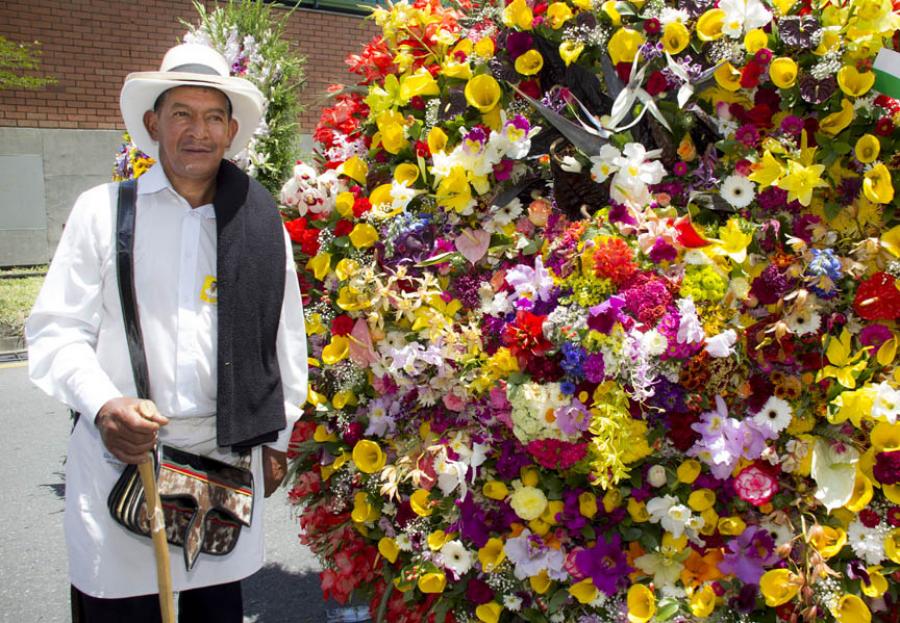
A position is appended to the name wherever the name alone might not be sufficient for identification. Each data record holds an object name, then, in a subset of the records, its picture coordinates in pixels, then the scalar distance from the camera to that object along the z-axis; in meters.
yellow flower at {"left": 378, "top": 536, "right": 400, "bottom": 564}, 2.43
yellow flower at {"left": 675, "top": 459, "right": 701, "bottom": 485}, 2.06
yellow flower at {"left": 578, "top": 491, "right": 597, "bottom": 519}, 2.10
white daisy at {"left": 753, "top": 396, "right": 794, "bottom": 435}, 2.02
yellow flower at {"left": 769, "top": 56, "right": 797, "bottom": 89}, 2.09
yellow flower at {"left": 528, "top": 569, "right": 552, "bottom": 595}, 2.14
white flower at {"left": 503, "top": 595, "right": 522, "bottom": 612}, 2.19
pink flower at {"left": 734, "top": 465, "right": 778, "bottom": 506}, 2.01
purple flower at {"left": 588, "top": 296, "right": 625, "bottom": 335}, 1.97
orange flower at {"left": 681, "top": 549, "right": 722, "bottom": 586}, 2.06
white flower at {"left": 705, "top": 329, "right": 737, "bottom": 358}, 1.96
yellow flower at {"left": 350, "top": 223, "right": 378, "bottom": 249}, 2.50
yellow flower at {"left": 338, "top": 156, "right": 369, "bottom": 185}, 2.64
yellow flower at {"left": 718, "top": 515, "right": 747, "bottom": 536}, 2.05
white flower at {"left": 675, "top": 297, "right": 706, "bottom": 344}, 1.94
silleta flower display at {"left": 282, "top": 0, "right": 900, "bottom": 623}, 2.01
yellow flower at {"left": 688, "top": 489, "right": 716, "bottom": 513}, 2.04
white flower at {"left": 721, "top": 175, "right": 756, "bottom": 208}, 2.14
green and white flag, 2.04
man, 1.98
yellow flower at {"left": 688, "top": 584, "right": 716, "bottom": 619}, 2.01
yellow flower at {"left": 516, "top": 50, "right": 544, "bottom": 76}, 2.36
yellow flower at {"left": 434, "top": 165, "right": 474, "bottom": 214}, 2.35
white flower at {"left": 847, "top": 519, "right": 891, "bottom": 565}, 2.00
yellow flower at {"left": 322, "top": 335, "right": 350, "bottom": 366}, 2.50
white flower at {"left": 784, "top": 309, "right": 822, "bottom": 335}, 2.03
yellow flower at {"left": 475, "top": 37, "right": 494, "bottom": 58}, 2.43
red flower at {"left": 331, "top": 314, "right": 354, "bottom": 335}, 2.51
